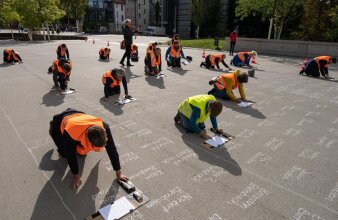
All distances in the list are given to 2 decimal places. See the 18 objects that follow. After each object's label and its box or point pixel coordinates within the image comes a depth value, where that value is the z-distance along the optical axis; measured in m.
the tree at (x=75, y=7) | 55.03
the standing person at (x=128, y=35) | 13.41
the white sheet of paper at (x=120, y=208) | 3.36
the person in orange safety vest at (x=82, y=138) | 3.28
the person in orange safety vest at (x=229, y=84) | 7.48
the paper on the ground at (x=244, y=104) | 7.77
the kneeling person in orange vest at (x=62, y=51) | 13.02
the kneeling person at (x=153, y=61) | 11.89
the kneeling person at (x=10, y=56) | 14.51
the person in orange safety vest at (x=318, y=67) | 12.20
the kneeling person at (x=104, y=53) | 16.22
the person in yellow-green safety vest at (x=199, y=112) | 4.86
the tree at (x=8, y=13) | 31.51
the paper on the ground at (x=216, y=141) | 5.30
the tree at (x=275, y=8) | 22.47
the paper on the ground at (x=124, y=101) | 7.74
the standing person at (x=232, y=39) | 20.04
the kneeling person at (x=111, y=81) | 7.92
